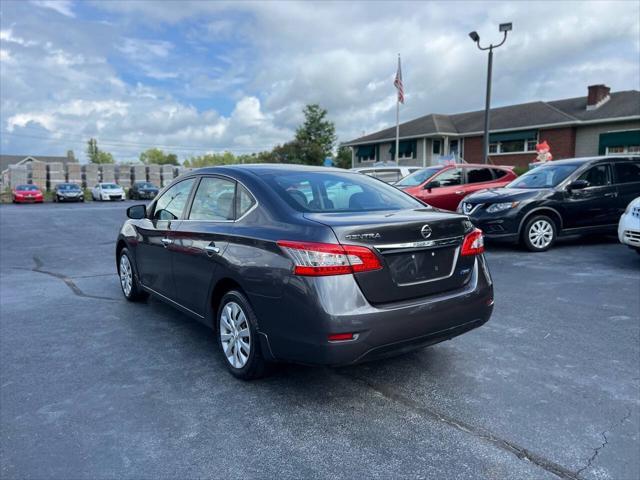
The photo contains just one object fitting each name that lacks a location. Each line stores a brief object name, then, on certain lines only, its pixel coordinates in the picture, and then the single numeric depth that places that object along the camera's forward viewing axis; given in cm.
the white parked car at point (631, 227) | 705
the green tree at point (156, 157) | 13712
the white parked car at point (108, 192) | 3541
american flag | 2464
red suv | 1152
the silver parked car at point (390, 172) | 1441
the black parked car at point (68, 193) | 3412
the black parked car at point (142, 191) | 3709
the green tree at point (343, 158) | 5963
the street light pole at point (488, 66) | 1680
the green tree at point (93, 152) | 10488
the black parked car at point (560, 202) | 871
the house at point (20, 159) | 8269
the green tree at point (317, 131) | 6078
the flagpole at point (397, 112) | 2727
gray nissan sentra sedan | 293
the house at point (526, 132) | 2728
